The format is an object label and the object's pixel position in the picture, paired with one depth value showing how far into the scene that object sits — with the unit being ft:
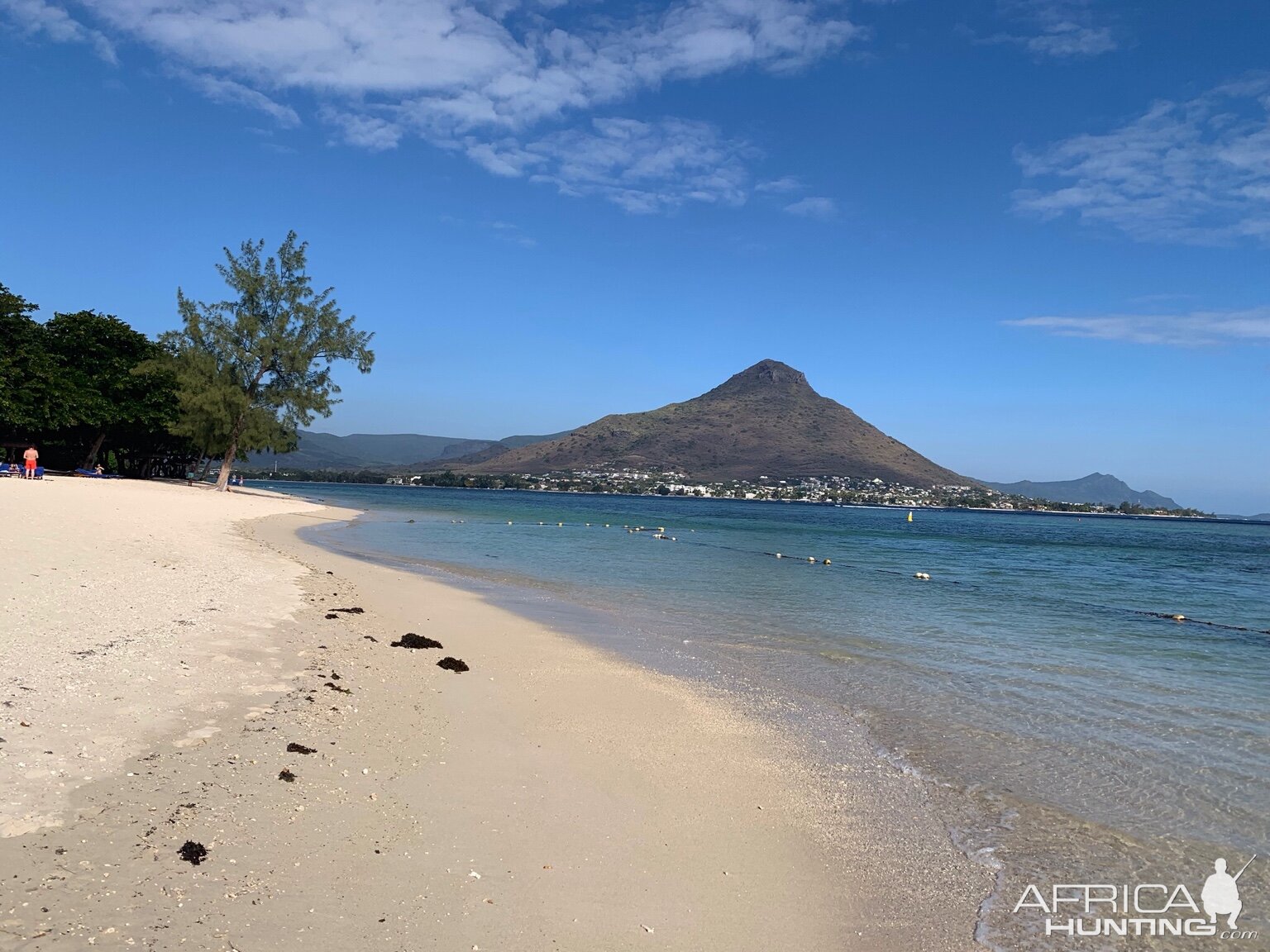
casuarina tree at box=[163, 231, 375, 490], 165.99
